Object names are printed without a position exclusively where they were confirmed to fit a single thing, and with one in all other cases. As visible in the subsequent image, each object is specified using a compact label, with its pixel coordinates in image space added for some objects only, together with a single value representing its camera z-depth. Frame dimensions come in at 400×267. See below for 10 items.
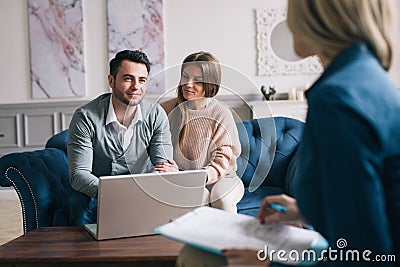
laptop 1.68
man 2.20
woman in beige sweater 1.79
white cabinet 4.87
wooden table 1.52
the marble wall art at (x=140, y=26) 5.16
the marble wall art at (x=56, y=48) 5.20
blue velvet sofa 2.14
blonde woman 0.80
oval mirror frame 5.13
